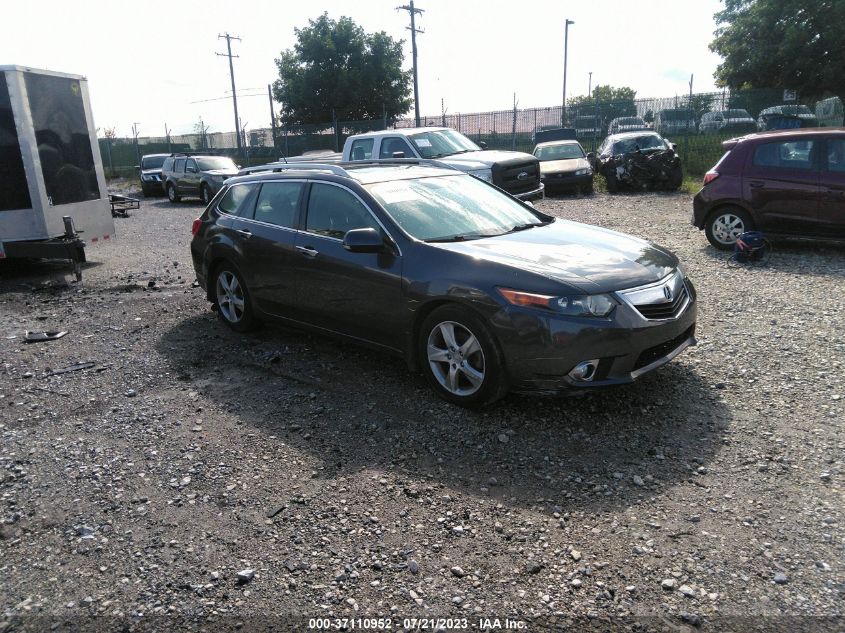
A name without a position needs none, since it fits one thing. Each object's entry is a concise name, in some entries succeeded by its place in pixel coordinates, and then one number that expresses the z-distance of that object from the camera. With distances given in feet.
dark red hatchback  28.60
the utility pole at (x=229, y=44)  161.09
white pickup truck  43.37
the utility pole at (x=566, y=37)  176.14
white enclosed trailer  29.71
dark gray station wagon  13.88
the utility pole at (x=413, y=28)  126.07
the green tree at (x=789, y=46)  90.99
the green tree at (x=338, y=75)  141.38
